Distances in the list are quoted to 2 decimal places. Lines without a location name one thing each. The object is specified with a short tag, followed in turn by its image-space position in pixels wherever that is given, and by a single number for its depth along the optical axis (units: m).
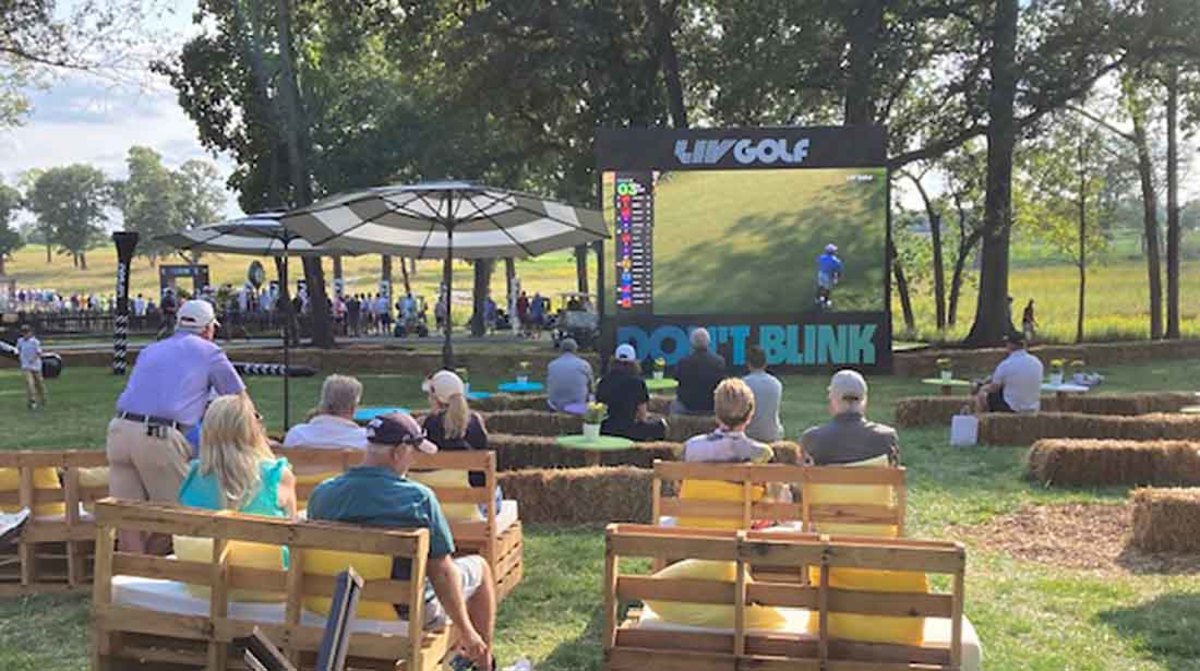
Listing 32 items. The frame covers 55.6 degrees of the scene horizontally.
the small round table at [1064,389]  13.73
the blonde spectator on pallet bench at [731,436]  5.66
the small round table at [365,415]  10.49
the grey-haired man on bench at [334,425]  5.89
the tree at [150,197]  109.75
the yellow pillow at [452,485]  5.84
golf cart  27.84
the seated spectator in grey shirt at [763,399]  9.23
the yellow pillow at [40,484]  6.42
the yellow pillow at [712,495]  5.36
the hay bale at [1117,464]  9.62
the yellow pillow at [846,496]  5.29
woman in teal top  4.51
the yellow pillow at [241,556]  3.91
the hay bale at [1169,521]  7.15
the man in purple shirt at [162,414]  5.82
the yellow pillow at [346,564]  3.77
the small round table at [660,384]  14.10
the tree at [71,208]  109.31
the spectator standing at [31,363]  16.87
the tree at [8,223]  95.44
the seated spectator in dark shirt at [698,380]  11.02
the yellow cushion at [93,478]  6.43
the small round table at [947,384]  15.40
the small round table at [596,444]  8.72
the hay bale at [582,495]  8.16
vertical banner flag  22.34
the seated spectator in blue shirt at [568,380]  11.74
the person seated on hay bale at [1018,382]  12.38
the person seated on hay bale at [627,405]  9.73
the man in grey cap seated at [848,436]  5.65
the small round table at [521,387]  14.73
